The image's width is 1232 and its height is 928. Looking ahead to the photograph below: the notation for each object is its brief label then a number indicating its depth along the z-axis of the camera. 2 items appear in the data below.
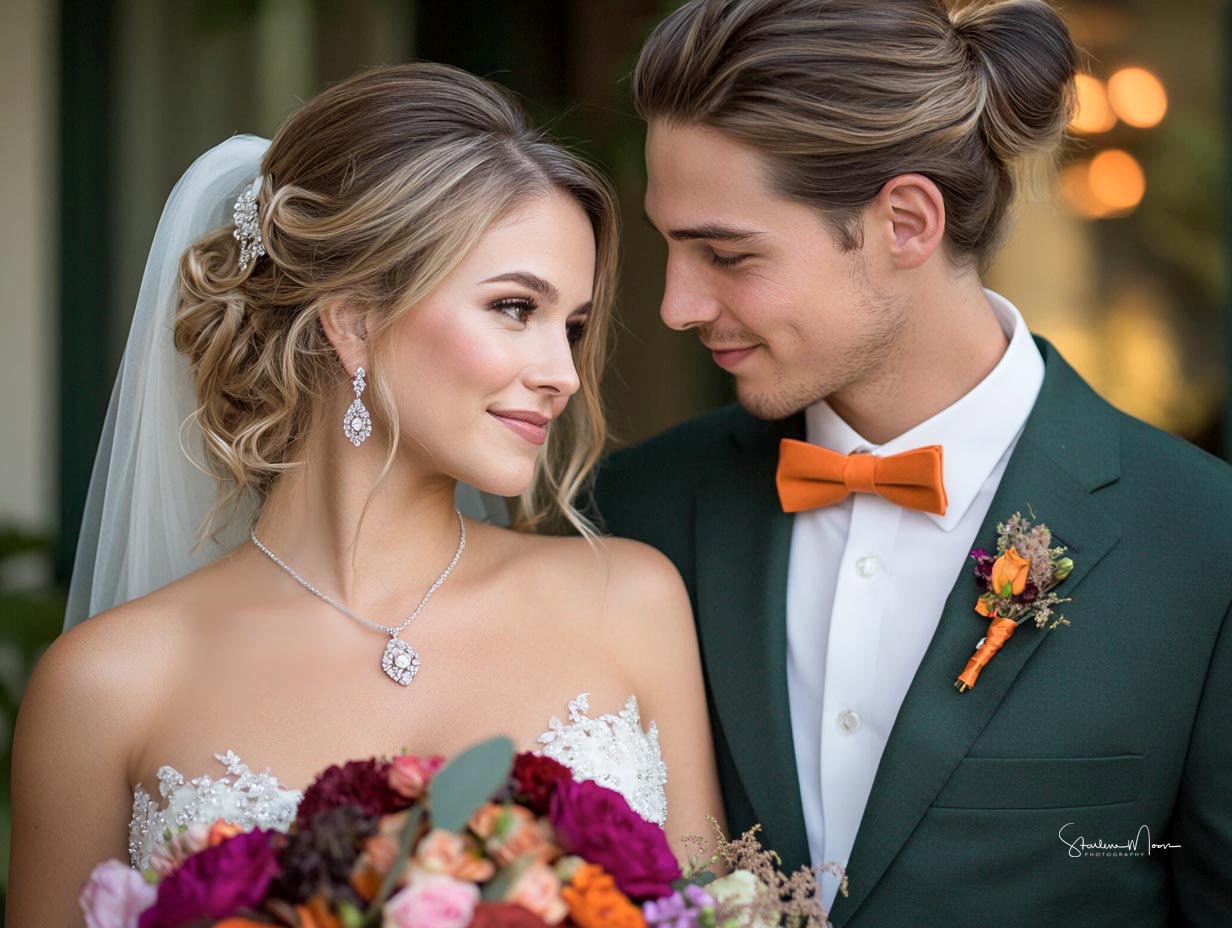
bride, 2.37
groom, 2.37
